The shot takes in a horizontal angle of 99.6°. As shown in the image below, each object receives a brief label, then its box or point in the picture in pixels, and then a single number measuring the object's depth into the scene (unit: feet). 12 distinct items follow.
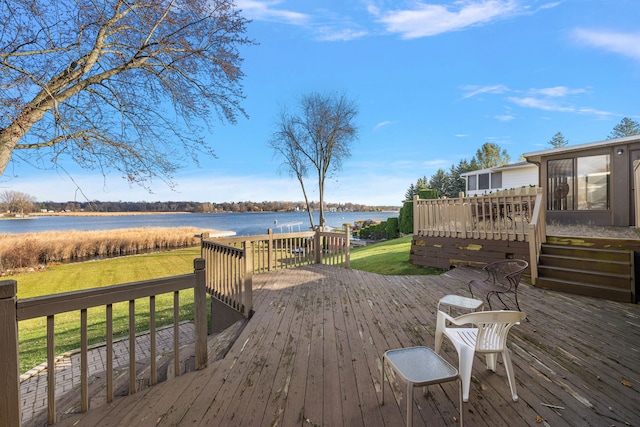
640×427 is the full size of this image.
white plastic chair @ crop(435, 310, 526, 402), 6.45
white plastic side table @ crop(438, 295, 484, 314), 9.80
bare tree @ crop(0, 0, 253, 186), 9.32
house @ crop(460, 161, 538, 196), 51.85
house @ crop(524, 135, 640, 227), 26.76
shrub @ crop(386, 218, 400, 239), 70.74
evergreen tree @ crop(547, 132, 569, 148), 122.11
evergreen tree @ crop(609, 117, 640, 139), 101.27
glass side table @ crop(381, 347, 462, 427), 4.98
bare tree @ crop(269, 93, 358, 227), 47.26
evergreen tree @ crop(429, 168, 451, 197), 118.41
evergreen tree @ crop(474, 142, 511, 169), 114.21
